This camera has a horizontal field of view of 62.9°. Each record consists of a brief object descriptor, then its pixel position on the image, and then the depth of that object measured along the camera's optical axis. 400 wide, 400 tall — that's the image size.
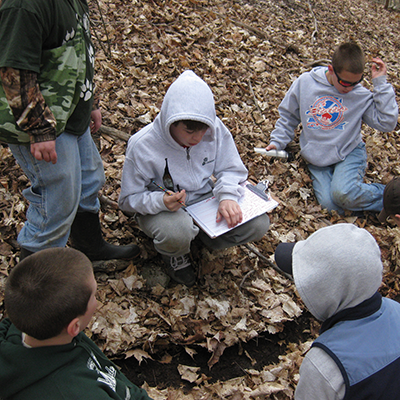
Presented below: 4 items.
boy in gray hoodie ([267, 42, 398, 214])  4.46
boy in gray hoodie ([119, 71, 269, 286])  2.64
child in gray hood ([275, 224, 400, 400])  1.67
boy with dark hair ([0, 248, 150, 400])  1.41
